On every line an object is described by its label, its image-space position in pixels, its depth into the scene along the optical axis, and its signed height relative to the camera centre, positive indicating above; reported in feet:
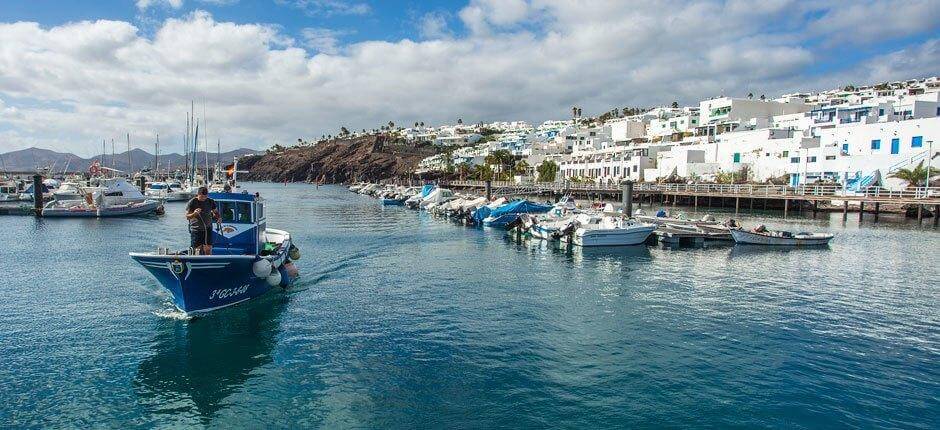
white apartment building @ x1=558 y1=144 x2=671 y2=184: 316.81 +16.18
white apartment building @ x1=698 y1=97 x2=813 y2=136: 340.80 +53.58
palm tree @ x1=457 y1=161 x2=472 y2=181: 488.64 +14.51
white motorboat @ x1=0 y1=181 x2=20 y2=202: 226.17 -9.31
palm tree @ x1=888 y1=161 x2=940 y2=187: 189.06 +8.45
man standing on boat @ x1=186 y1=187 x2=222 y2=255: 57.62 -4.47
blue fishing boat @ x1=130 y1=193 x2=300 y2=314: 54.85 -9.27
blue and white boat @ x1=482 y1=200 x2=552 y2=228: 167.73 -7.77
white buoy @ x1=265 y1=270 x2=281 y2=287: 67.72 -12.05
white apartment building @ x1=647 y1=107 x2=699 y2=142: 361.51 +45.57
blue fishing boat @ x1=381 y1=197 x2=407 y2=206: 280.51 -9.12
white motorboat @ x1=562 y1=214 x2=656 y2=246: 119.03 -9.05
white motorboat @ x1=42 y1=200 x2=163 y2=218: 175.42 -11.58
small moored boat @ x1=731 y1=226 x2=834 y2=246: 121.80 -9.36
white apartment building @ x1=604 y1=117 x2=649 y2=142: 412.16 +45.27
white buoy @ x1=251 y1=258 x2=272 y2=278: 62.13 -9.98
